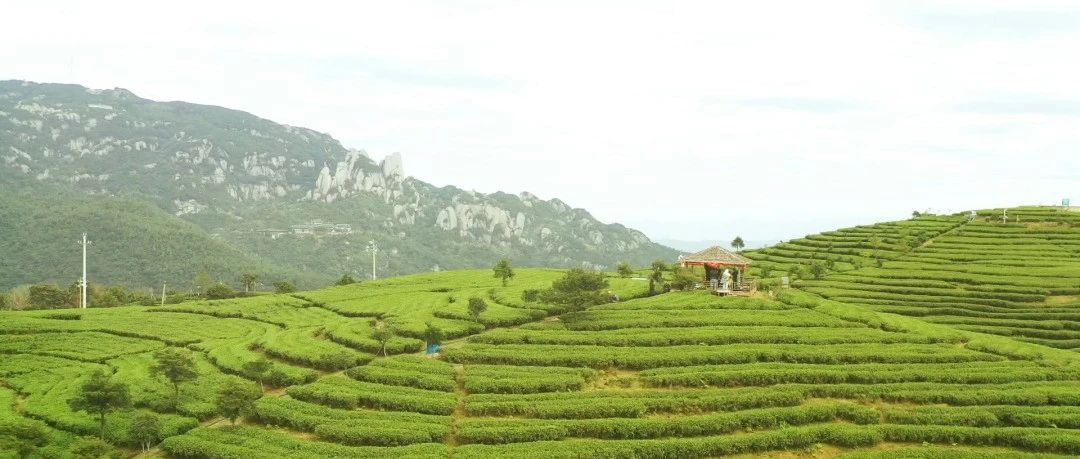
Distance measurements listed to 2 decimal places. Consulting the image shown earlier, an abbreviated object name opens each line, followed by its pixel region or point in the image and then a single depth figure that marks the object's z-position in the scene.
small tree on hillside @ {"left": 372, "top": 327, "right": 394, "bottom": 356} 39.28
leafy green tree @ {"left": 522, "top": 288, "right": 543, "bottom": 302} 47.41
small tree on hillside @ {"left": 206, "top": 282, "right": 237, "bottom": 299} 76.69
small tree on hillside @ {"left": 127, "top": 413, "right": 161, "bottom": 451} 29.33
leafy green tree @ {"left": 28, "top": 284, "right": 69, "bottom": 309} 73.69
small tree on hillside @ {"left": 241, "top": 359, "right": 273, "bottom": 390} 34.44
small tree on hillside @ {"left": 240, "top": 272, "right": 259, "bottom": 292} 85.45
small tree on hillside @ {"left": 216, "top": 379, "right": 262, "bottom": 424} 29.56
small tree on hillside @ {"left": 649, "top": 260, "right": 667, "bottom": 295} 53.20
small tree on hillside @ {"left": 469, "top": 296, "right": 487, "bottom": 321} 44.48
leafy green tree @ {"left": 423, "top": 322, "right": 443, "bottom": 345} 39.47
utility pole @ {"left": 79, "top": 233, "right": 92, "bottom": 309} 73.40
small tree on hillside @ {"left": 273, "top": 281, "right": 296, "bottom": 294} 78.62
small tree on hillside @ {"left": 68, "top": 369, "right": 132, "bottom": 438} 29.69
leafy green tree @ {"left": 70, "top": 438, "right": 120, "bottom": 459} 29.28
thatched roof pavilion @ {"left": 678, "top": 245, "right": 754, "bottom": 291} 50.27
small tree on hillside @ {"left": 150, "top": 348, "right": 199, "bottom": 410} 32.61
